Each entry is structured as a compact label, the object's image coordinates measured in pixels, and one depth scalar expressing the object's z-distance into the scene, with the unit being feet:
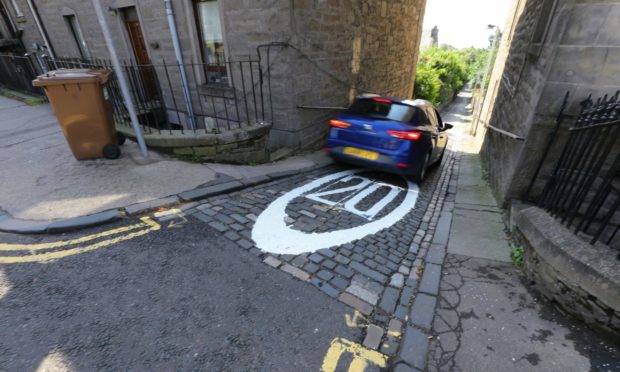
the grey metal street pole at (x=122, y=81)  12.87
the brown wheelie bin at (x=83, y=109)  14.08
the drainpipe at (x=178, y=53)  23.65
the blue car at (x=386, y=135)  17.39
